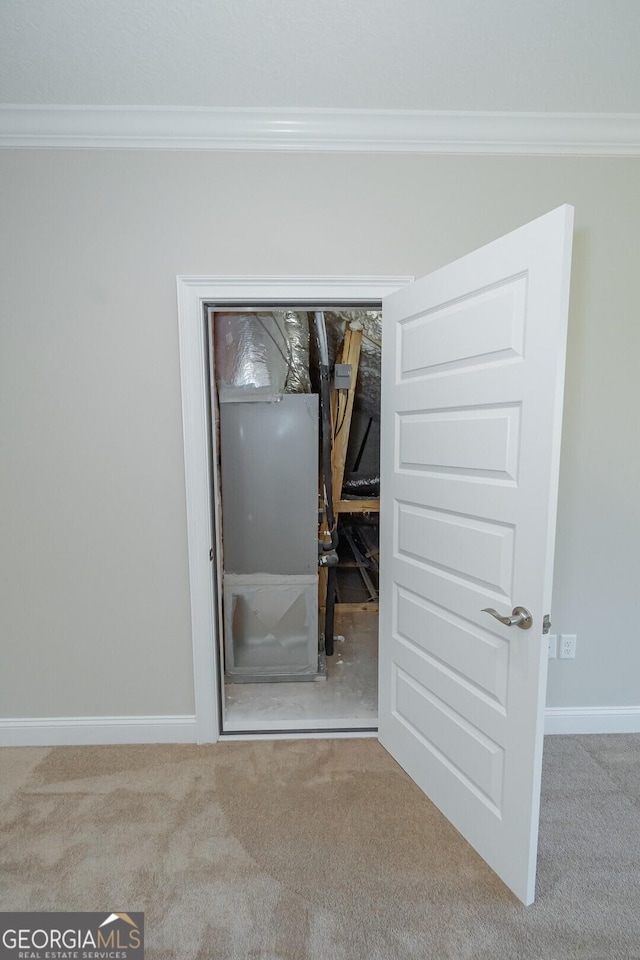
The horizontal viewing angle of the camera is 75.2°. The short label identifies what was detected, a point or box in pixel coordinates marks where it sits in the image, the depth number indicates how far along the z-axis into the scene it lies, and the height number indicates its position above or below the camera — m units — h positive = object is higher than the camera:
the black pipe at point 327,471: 2.67 -0.24
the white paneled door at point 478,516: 1.08 -0.25
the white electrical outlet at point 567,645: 1.85 -0.94
